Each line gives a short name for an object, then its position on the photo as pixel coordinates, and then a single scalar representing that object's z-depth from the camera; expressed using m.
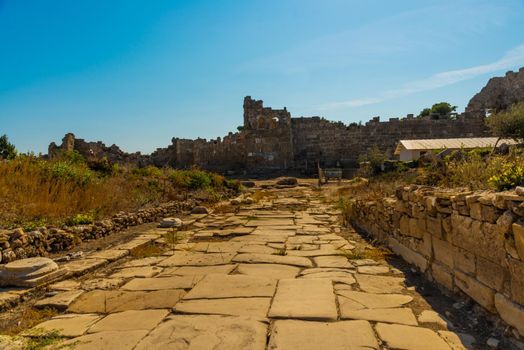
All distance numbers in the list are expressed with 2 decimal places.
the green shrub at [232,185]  16.16
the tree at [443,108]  41.91
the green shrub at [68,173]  8.95
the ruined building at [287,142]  24.16
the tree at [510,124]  10.67
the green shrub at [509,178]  3.55
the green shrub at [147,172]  13.27
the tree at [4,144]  13.34
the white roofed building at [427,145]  16.27
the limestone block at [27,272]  4.42
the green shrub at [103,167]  12.18
